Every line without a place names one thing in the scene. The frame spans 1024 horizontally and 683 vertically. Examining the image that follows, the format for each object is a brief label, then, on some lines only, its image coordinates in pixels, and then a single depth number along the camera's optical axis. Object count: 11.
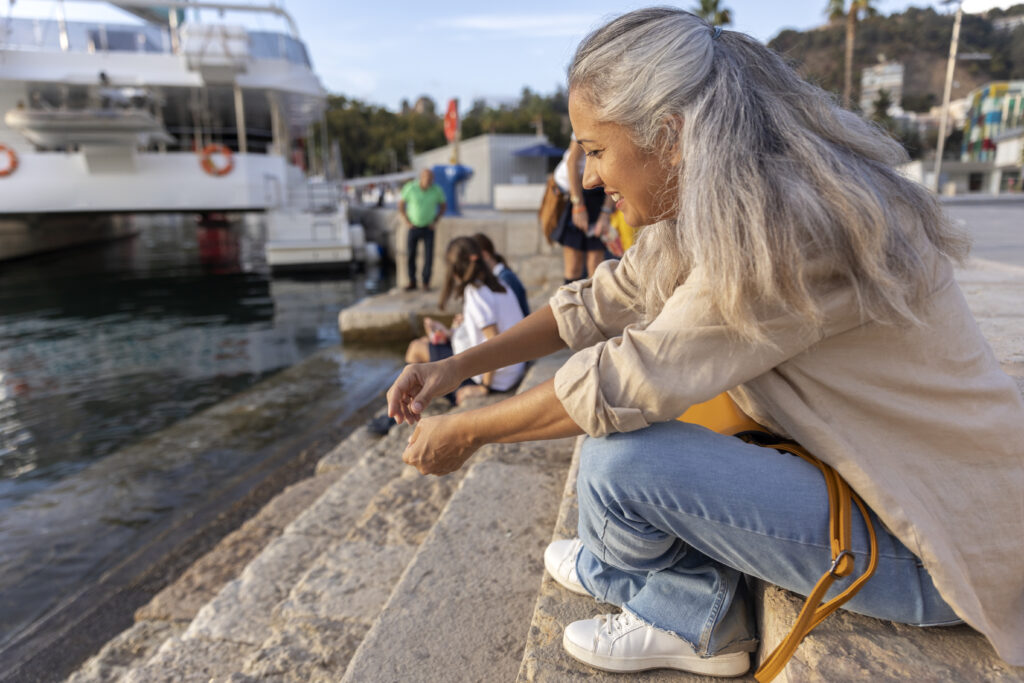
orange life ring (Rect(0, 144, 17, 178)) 13.60
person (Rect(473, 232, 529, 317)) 4.34
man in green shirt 8.84
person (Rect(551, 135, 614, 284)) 4.82
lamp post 19.66
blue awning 25.70
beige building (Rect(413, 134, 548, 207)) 28.14
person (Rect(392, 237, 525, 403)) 4.12
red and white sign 13.09
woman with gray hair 1.02
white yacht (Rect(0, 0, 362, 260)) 13.62
